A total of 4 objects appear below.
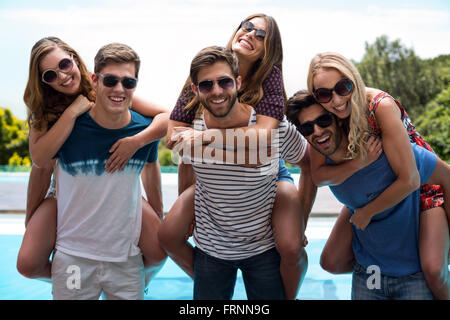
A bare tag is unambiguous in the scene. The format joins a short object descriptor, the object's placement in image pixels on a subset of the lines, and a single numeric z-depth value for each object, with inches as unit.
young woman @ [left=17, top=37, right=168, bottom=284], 98.6
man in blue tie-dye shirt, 101.0
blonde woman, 89.7
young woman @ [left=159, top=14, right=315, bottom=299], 97.7
